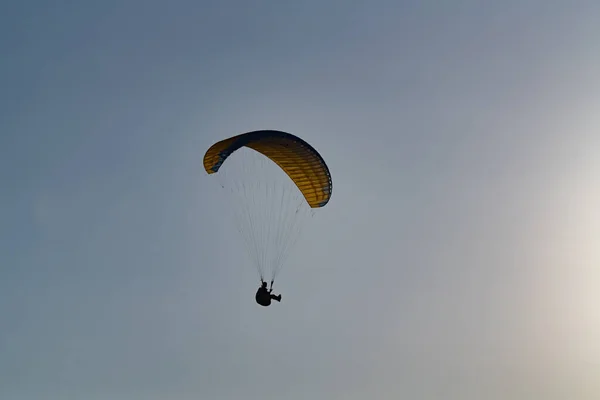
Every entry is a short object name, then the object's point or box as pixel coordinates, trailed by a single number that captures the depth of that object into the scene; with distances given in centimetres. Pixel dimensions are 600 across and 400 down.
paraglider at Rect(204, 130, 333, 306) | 4425
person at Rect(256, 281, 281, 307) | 4575
